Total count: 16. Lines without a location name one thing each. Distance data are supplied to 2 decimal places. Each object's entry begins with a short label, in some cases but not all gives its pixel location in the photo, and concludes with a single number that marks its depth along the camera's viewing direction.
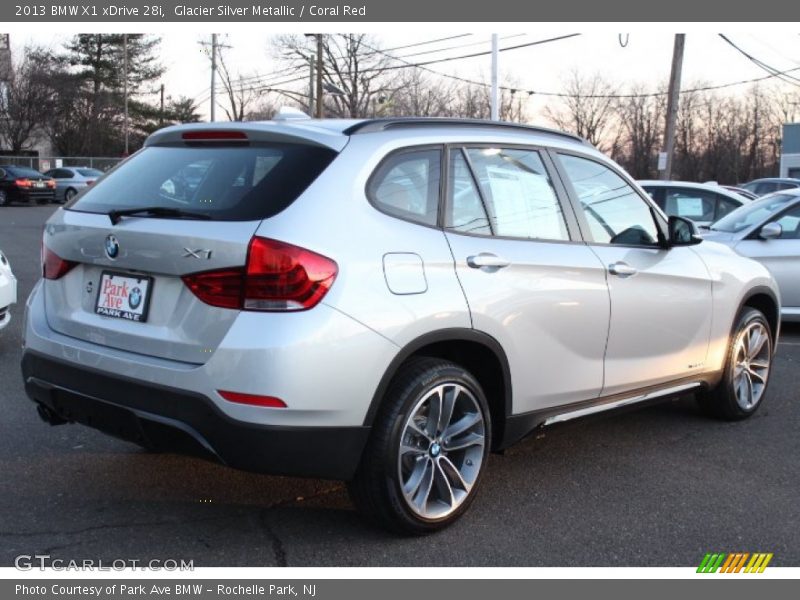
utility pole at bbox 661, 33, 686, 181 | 22.81
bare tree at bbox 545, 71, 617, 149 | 72.12
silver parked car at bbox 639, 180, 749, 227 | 11.51
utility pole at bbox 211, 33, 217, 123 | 46.56
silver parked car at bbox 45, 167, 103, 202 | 36.75
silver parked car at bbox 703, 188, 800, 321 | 8.98
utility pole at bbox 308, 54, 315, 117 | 47.04
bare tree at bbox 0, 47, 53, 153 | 51.00
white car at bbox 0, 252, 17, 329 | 7.15
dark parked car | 33.69
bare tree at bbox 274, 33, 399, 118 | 54.62
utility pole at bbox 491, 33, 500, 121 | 23.12
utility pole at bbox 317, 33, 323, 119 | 41.12
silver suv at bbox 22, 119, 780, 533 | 3.36
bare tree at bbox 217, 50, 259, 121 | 58.62
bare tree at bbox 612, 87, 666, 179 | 73.12
